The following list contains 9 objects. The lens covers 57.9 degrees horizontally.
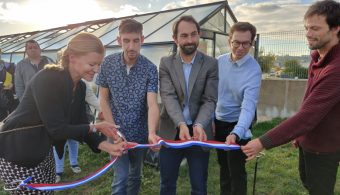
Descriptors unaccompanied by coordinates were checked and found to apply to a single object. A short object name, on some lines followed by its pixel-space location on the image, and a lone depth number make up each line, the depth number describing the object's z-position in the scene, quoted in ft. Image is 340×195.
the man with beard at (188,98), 9.27
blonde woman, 6.84
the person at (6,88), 21.70
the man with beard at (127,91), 9.63
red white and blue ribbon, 8.44
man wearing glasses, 9.97
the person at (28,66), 17.62
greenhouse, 22.88
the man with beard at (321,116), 7.39
